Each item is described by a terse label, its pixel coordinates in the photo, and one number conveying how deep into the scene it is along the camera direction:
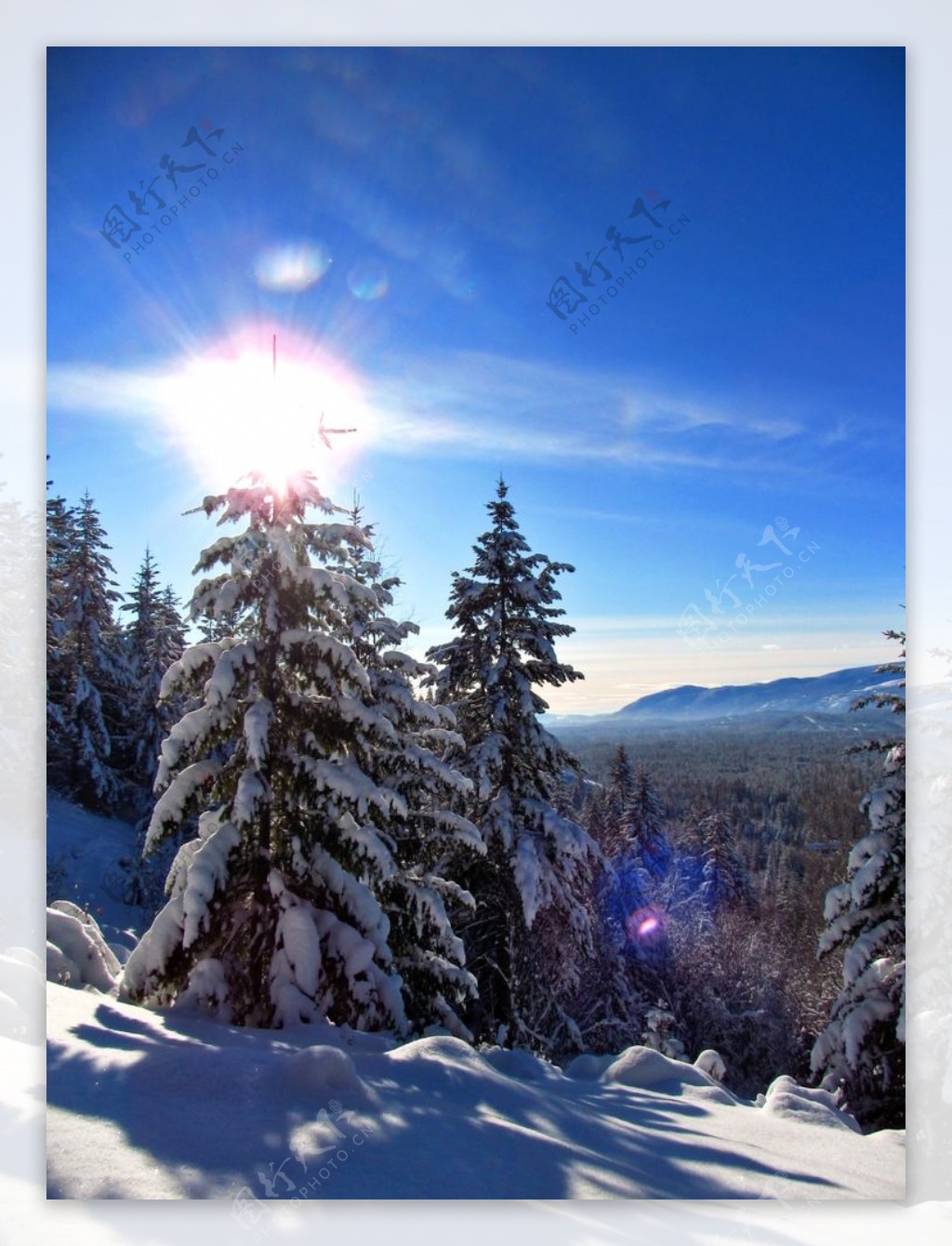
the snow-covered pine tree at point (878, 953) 6.51
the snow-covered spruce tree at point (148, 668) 18.48
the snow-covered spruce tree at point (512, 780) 8.62
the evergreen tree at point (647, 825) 21.14
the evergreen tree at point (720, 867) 24.28
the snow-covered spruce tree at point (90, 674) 16.25
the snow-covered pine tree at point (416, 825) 7.33
